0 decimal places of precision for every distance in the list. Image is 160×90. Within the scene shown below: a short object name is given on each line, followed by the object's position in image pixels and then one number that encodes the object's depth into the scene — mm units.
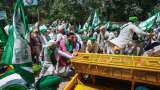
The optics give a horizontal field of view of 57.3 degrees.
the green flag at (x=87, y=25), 8358
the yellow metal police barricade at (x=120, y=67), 2512
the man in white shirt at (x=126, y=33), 3661
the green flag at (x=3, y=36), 3666
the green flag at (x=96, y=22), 7897
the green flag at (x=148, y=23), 7931
